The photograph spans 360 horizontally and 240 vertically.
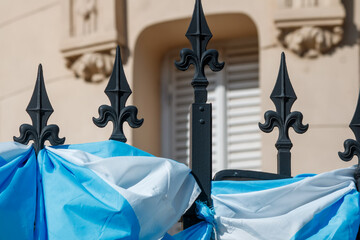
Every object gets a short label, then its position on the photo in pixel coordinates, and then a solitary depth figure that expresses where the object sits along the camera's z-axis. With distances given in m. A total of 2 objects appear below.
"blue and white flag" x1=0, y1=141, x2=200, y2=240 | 4.32
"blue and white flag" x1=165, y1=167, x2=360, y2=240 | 4.65
